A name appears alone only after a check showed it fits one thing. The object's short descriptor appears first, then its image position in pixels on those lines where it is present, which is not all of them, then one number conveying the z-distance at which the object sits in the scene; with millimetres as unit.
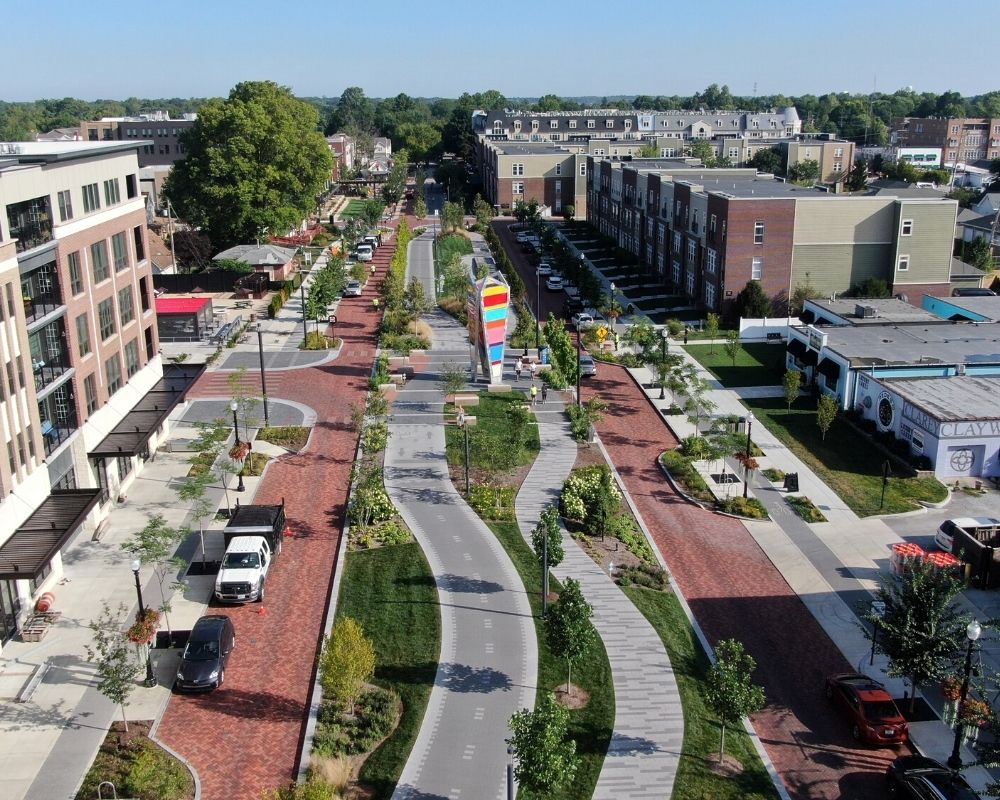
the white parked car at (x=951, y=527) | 26828
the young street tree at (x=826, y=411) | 35688
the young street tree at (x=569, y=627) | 20047
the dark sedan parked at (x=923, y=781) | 16734
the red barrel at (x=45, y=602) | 24016
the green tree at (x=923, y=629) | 19312
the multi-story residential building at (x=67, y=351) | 24062
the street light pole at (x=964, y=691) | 17266
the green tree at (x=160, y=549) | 23531
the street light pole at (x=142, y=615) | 21172
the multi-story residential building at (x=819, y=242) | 55688
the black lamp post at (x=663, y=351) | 42531
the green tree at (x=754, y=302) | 55000
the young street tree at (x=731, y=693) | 18047
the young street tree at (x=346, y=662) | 19047
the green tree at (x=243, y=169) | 67125
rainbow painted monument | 42250
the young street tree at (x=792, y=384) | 39281
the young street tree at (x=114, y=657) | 18828
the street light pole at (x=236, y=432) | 31875
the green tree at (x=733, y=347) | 47438
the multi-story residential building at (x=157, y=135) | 127750
